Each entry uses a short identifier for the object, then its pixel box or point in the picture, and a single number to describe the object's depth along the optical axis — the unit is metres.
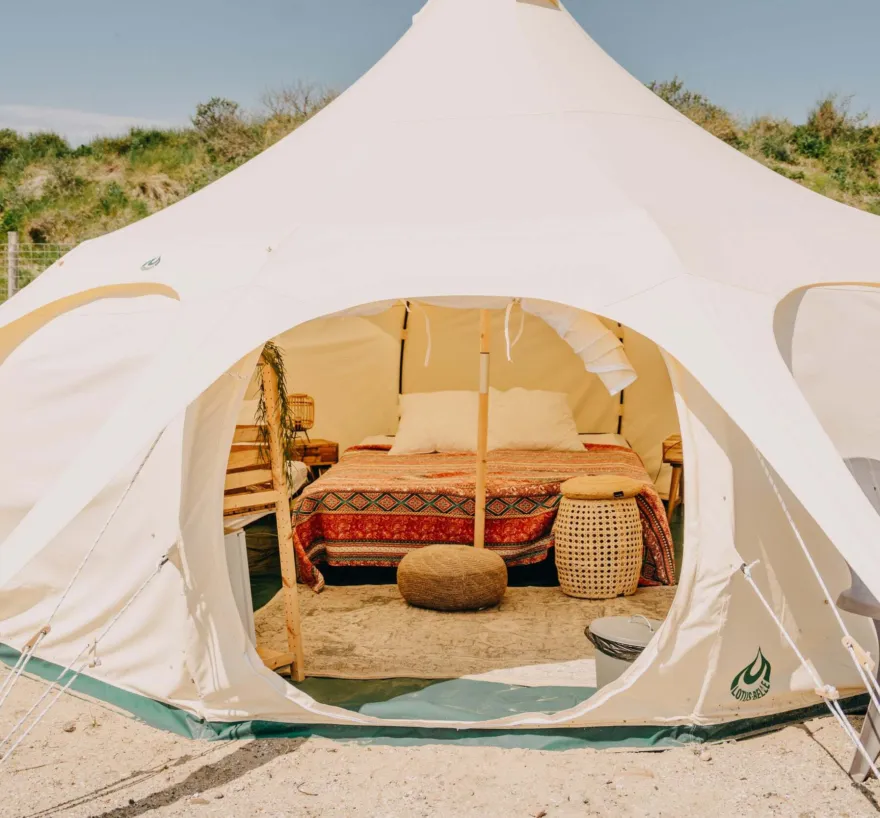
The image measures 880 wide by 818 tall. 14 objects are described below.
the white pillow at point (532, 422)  6.77
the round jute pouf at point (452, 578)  4.77
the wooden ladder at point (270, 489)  3.79
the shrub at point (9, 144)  18.87
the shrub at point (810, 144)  16.95
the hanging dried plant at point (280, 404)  3.79
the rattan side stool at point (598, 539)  5.09
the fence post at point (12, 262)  8.91
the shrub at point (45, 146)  18.98
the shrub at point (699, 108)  17.45
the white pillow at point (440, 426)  6.73
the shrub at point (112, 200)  17.69
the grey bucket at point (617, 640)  3.49
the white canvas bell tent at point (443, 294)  3.00
